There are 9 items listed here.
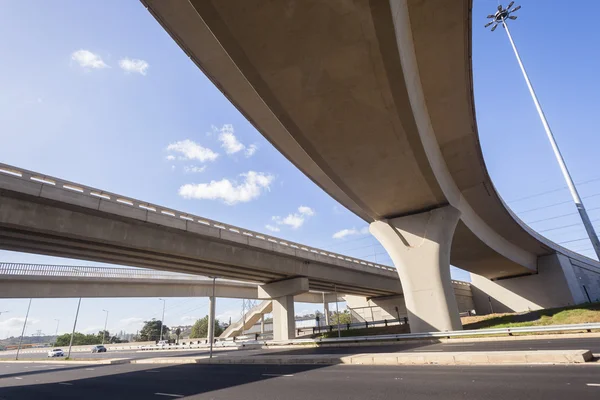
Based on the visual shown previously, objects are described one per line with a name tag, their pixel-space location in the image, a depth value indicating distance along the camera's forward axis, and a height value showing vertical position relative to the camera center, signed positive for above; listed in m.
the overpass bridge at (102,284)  31.67 +6.58
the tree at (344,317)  78.32 +2.81
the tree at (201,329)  88.31 +2.33
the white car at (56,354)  49.66 -0.88
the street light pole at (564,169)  17.67 +8.30
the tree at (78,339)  106.57 +2.19
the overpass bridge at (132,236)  15.79 +6.28
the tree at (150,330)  106.32 +3.41
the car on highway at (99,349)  55.91 -0.73
